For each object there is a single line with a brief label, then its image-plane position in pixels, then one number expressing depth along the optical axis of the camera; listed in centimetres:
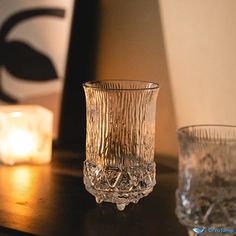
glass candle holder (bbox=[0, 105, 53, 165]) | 76
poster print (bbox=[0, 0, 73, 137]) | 82
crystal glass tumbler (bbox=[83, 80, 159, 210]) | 61
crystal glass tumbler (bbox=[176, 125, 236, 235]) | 51
